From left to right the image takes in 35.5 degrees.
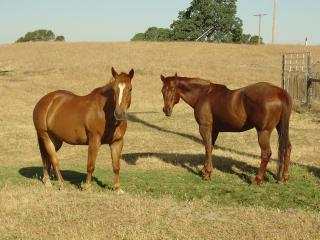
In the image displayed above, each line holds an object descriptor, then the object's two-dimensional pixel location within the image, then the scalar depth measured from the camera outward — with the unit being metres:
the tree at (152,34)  98.25
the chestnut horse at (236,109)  9.42
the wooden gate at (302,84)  21.02
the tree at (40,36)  114.15
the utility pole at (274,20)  52.69
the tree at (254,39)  87.50
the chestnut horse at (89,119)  8.20
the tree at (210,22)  75.00
